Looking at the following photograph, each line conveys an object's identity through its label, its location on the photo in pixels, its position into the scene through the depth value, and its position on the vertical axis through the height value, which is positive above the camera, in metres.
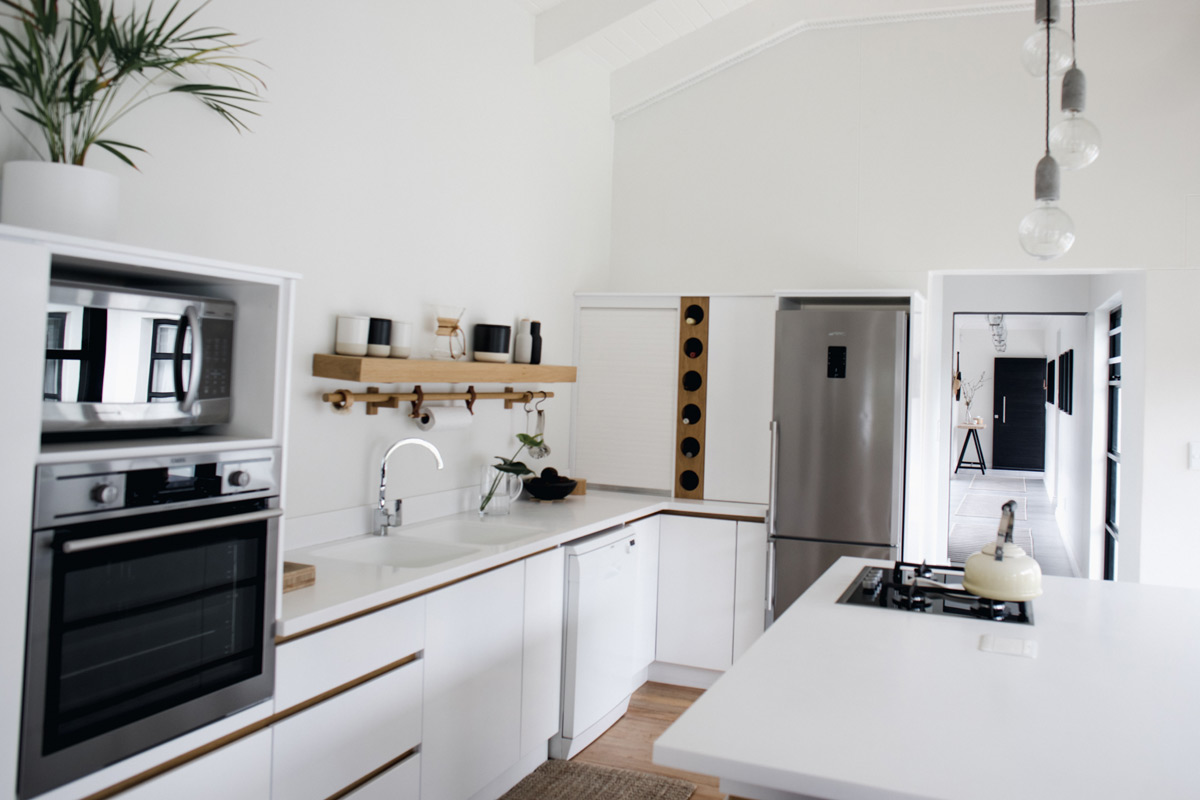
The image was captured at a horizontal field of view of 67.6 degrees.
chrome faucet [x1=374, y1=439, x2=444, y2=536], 3.15 -0.37
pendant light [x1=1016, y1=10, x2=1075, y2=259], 2.07 +0.49
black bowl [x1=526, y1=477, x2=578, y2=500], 4.09 -0.34
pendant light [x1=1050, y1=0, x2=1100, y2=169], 2.04 +0.69
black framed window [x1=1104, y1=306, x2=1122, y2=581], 5.27 -0.13
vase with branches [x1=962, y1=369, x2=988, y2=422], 15.37 +0.78
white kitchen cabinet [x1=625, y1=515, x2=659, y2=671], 4.06 -0.81
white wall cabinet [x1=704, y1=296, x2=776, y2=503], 4.43 +0.12
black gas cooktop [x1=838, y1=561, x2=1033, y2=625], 2.33 -0.46
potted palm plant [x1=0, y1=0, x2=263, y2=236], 1.82 +0.70
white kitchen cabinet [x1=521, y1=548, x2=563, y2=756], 3.12 -0.84
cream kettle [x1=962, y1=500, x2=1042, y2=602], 2.30 -0.36
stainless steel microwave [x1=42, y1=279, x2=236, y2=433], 1.67 +0.08
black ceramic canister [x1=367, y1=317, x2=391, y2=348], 2.99 +0.26
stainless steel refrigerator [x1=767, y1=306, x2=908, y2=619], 3.94 -0.06
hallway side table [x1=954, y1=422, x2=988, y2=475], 14.81 -0.35
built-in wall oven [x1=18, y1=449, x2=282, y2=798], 1.57 -0.40
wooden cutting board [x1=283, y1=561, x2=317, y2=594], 2.31 -0.45
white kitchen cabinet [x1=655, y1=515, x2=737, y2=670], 4.24 -0.81
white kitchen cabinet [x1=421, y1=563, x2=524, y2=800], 2.60 -0.84
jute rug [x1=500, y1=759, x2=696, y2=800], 3.13 -1.32
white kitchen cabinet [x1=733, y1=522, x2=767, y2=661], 4.19 -0.76
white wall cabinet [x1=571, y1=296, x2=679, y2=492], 4.57 +0.14
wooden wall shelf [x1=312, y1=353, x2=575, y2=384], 2.81 +0.14
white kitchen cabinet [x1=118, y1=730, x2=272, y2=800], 1.76 -0.78
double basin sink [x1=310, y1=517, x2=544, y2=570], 2.98 -0.47
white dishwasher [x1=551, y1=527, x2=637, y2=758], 3.38 -0.88
